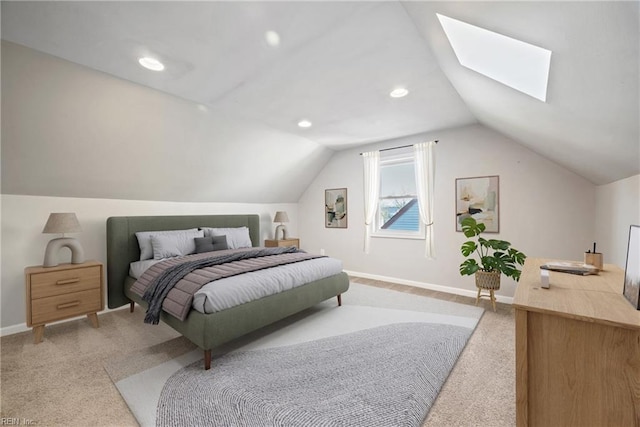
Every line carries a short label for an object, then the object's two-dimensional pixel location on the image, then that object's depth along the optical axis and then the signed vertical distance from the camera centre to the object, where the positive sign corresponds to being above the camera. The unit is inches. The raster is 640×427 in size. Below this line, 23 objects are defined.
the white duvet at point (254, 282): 85.7 -27.1
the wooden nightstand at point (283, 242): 203.7 -24.3
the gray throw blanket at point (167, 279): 94.0 -25.5
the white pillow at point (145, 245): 136.3 -16.9
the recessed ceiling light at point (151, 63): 84.0 +48.1
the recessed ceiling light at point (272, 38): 72.1 +48.1
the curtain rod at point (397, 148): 174.0 +42.3
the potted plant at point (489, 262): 125.6 -25.1
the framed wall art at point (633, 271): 46.6 -11.6
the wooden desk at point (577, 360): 43.2 -26.1
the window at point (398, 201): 178.2 +6.4
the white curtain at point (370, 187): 187.5 +16.8
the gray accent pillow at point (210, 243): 148.3 -18.2
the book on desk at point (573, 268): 69.3 -16.0
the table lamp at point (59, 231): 107.8 -7.5
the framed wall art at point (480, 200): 144.7 +5.5
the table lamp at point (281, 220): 208.8 -6.9
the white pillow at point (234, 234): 162.4 -14.7
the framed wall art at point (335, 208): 206.5 +2.3
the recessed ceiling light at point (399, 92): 107.0 +48.7
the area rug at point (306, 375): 64.6 -48.9
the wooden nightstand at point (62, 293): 100.5 -32.3
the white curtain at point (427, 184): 163.9 +16.5
